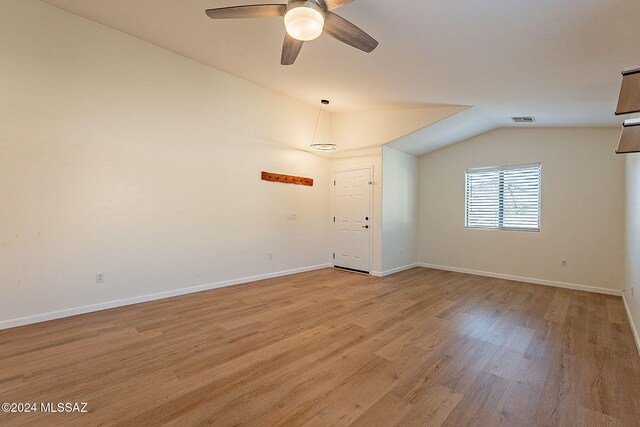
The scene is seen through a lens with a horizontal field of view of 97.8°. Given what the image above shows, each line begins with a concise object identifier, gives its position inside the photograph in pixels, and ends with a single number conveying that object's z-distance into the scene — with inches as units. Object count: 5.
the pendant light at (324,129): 236.7
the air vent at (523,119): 183.6
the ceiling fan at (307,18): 79.6
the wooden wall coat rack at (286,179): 204.7
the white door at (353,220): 228.7
